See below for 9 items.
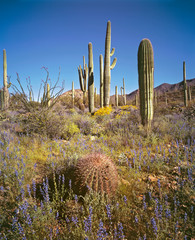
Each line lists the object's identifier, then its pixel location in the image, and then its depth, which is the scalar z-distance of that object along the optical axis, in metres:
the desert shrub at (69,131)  5.34
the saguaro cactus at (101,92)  12.60
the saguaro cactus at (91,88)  12.05
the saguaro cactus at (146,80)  5.70
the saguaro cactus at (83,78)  18.00
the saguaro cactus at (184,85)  17.95
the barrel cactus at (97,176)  2.14
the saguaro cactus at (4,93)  11.67
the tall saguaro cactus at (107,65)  10.86
